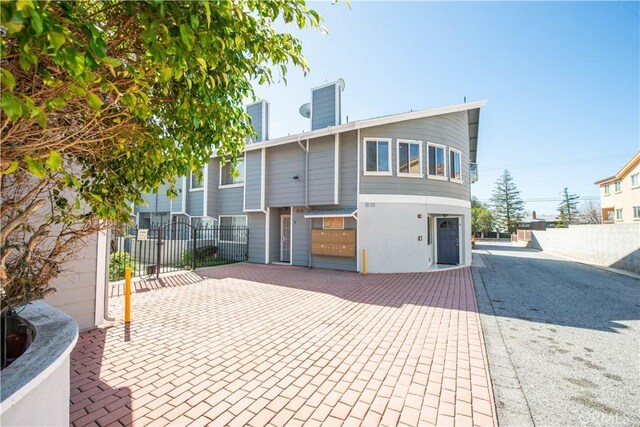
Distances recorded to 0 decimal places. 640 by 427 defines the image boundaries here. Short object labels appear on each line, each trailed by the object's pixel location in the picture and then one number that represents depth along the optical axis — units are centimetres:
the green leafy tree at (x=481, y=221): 4284
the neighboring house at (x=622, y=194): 2427
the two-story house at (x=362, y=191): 1113
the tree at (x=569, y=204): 5526
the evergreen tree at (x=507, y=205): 4869
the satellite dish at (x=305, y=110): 1511
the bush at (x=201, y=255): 1315
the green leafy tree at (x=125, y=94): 132
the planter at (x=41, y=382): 159
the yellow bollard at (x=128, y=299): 530
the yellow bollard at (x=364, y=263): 1057
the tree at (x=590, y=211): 4615
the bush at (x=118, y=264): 937
